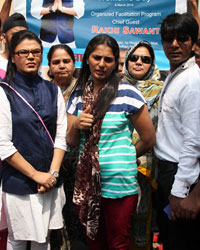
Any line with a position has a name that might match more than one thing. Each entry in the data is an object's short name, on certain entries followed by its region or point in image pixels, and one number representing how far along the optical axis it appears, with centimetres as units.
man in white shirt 175
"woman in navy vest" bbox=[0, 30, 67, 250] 213
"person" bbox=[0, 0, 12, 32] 396
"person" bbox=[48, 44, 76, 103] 299
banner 382
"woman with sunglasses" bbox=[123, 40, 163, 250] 258
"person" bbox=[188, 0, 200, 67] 375
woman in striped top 203
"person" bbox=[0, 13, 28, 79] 275
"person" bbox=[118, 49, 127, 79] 337
